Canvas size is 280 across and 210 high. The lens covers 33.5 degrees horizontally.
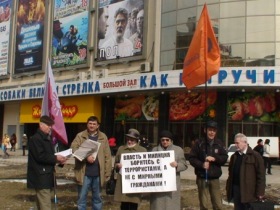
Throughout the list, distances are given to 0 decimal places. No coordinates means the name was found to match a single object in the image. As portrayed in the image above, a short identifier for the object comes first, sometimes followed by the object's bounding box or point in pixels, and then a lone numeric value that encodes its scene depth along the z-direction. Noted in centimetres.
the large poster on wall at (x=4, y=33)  4503
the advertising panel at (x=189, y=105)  2886
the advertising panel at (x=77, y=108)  3538
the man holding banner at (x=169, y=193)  726
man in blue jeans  812
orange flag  828
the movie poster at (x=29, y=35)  4103
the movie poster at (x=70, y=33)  3653
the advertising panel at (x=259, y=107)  2788
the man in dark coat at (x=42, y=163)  723
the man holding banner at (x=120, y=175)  764
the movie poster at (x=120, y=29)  3200
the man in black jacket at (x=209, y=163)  779
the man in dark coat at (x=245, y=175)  707
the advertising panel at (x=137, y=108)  3220
